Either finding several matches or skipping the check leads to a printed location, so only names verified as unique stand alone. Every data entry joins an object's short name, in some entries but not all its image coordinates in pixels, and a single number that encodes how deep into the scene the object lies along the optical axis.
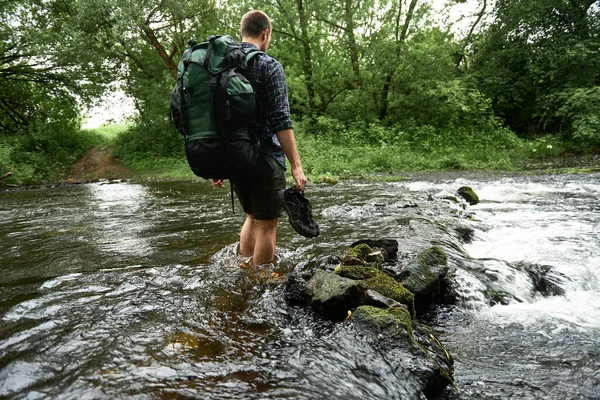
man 3.06
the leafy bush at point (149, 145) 22.88
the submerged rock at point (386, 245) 4.06
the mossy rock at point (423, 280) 3.08
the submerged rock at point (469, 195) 8.37
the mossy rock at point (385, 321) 2.21
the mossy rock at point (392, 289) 2.75
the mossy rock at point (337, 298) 2.70
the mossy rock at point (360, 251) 3.70
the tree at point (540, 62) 18.98
